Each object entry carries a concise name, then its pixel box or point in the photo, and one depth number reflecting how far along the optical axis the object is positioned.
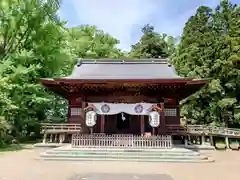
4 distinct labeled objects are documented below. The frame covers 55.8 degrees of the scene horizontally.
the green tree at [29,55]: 16.28
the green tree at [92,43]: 31.03
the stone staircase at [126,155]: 10.11
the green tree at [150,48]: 33.78
